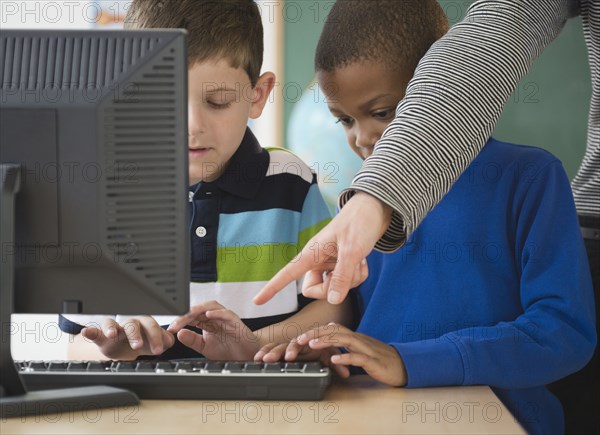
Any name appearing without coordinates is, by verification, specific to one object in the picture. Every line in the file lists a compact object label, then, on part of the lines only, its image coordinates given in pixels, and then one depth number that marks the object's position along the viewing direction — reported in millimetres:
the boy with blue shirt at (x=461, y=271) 1623
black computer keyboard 1535
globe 3224
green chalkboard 3415
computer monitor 1488
